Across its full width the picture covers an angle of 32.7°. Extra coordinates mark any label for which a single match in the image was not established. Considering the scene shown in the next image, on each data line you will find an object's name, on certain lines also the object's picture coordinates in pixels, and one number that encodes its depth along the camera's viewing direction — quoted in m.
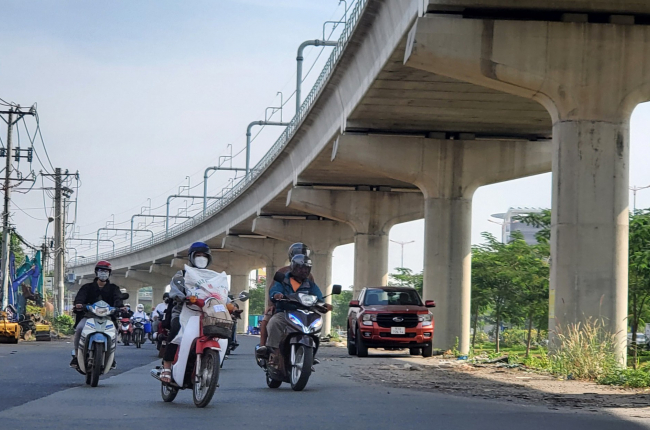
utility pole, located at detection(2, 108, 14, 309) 43.38
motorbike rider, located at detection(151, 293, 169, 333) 24.77
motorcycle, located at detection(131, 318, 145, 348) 33.12
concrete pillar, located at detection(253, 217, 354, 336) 55.84
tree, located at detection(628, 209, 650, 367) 37.62
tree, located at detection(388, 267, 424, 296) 75.75
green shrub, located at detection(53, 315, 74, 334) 53.44
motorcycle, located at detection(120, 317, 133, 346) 33.88
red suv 26.23
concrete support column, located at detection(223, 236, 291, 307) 70.56
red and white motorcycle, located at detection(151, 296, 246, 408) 10.58
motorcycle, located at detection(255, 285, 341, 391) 13.16
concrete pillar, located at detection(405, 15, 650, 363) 19.00
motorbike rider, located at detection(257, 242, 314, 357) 13.65
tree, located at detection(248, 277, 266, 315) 135.70
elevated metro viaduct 19.06
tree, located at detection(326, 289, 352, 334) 134.00
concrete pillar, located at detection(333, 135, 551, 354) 31.83
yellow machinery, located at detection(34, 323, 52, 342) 39.56
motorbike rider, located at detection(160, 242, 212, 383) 11.05
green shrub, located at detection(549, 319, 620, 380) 16.64
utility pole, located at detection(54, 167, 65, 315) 57.22
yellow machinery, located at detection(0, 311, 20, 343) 34.81
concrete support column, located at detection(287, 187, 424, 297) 44.91
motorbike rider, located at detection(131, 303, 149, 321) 35.72
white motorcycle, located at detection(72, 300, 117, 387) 13.70
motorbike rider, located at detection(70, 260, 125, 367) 13.98
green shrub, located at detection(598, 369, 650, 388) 14.80
